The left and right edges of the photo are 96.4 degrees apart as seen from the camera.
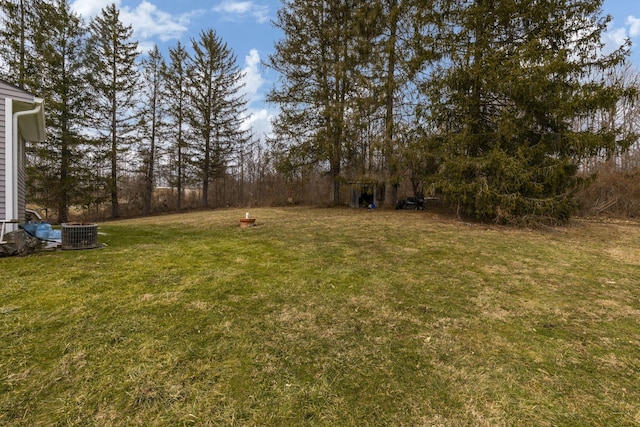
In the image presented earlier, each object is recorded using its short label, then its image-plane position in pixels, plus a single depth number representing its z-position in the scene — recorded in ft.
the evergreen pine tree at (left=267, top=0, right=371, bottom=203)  43.83
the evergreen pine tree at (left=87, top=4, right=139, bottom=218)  52.44
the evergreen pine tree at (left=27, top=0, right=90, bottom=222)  44.16
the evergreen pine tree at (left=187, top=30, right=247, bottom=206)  64.44
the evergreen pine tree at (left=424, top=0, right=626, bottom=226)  26.04
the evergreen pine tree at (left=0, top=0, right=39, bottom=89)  39.75
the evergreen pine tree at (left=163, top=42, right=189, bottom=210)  63.98
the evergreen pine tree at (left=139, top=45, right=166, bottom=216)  62.03
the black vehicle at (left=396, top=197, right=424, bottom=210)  43.11
